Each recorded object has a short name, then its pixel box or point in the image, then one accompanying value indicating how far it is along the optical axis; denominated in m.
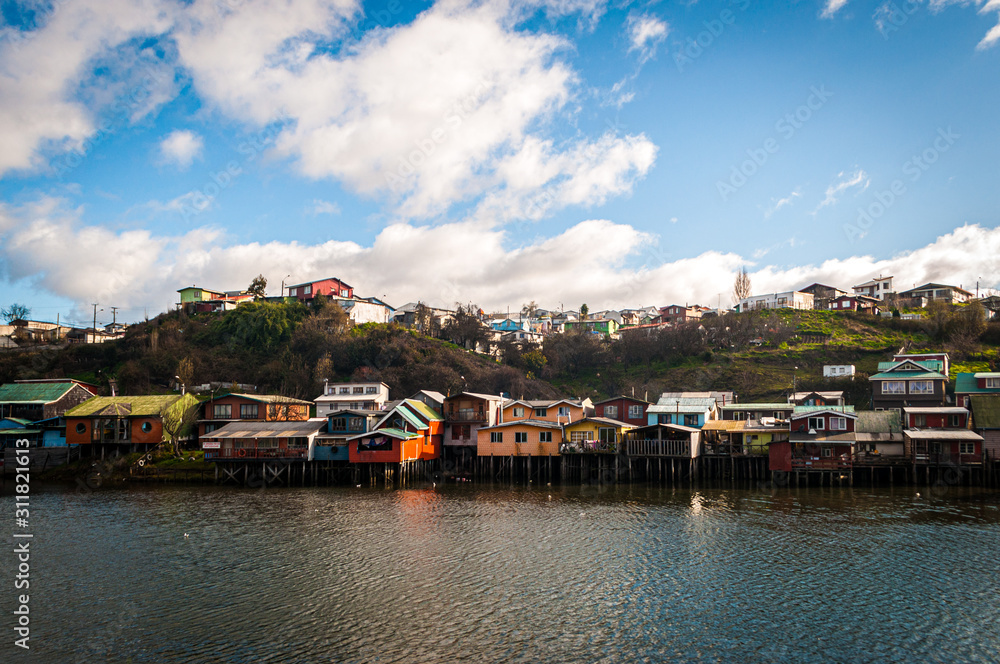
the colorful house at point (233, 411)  60.12
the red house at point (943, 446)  45.56
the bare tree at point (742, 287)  133.38
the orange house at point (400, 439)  50.16
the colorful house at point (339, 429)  52.59
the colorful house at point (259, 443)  51.97
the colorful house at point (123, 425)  57.12
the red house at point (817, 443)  46.78
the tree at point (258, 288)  112.69
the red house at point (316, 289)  107.50
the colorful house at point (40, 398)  61.97
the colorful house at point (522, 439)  53.12
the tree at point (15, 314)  107.06
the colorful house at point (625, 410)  59.91
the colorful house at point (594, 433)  51.94
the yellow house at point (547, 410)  56.94
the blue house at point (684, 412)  54.19
